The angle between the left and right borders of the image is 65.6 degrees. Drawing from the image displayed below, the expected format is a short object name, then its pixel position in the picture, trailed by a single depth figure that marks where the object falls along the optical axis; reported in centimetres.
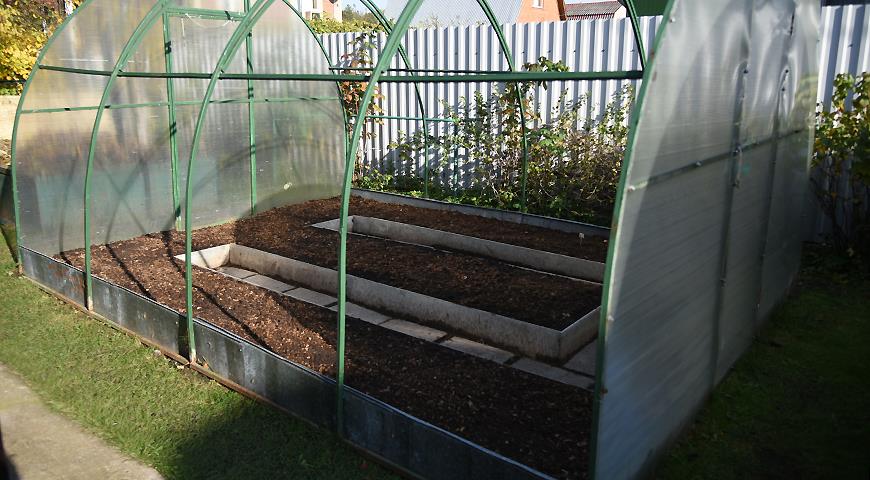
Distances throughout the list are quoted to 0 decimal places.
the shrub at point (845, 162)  645
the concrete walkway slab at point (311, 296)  602
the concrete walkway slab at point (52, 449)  375
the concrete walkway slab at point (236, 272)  690
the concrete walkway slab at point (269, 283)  640
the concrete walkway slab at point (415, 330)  525
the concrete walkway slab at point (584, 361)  471
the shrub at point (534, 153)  845
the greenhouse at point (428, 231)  317
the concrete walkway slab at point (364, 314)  559
